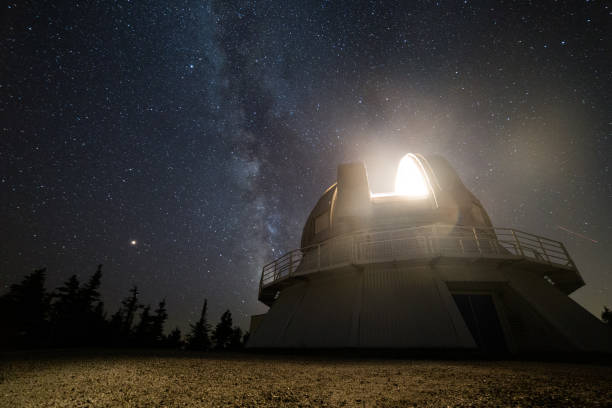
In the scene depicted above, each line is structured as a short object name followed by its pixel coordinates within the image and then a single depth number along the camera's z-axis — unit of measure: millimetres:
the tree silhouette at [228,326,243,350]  58431
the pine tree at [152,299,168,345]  53938
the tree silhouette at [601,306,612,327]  64025
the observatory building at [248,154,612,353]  10305
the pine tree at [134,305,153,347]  51525
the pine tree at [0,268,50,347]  36500
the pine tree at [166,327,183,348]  57125
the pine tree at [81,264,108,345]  44250
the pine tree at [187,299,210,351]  61356
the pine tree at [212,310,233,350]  60081
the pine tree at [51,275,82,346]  41250
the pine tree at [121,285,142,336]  53800
